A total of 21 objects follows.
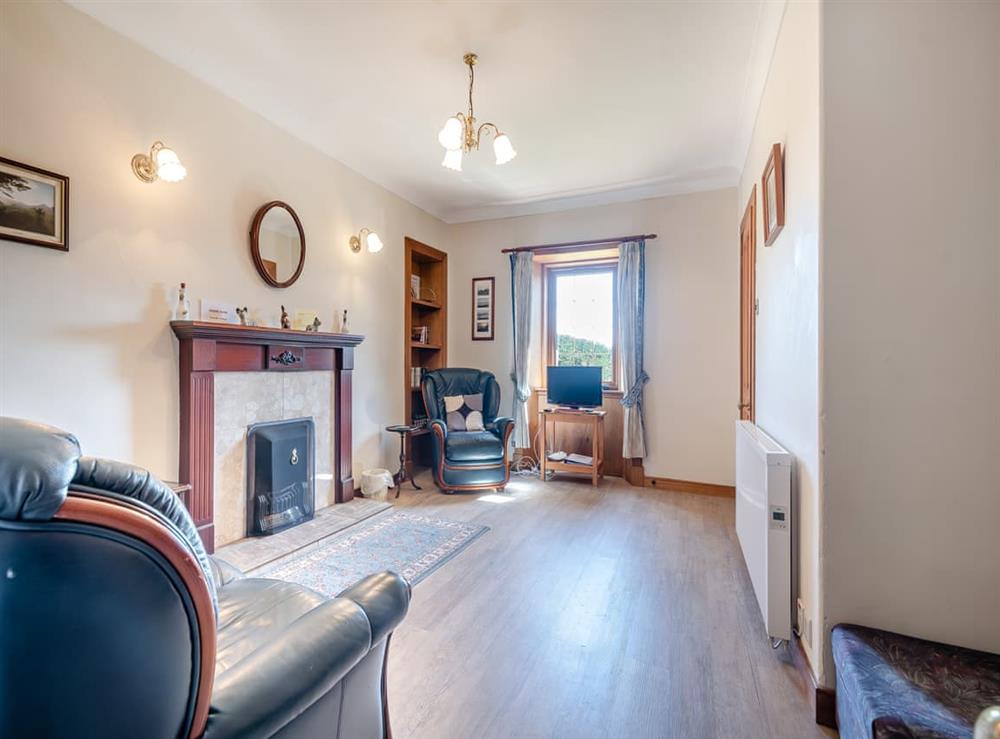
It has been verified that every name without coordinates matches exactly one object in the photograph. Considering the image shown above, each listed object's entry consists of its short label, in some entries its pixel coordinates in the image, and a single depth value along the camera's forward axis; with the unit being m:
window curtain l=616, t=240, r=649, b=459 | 4.35
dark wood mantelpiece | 2.56
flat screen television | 4.51
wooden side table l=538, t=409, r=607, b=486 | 4.35
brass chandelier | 2.38
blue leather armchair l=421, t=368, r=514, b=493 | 4.11
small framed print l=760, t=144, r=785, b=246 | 2.03
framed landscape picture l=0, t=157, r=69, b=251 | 1.91
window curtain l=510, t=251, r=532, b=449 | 4.86
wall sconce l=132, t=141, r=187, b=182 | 2.38
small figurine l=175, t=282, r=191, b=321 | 2.56
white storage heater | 1.77
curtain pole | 4.38
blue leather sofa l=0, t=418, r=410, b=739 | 0.63
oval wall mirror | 3.04
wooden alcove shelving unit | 4.96
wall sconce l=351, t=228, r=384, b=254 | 3.95
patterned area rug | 2.45
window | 4.92
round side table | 4.04
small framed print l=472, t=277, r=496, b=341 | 5.13
